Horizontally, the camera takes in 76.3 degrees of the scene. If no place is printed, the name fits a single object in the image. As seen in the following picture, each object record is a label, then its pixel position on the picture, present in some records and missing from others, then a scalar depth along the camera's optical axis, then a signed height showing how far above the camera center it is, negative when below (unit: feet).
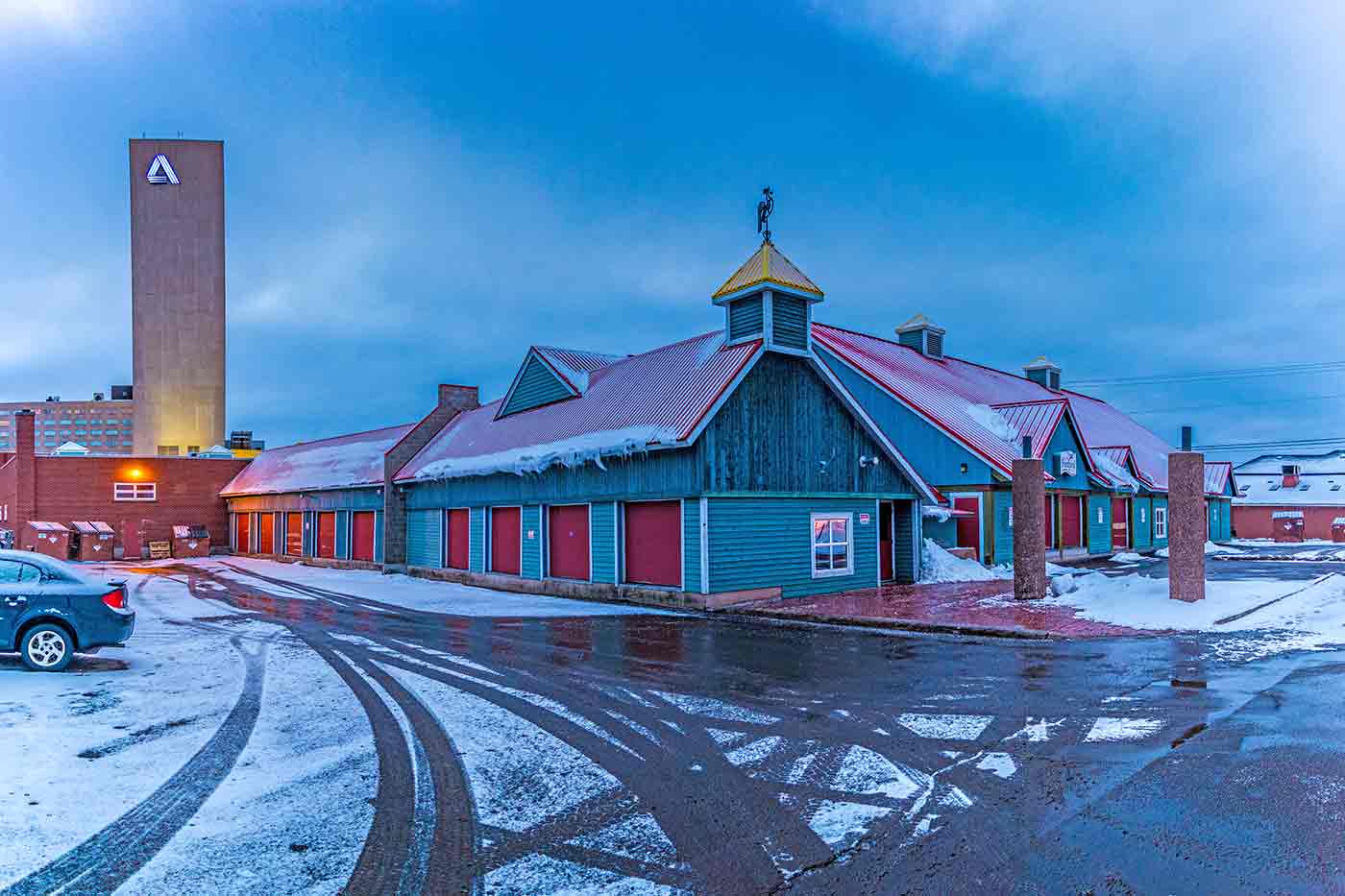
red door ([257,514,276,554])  145.89 -6.50
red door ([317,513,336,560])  127.03 -5.99
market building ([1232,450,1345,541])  193.88 -4.40
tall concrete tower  243.60 +57.31
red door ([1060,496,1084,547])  115.03 -4.89
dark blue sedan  37.73 -5.07
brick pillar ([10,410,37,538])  145.36 +3.35
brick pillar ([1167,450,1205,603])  54.75 -3.15
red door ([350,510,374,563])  116.67 -5.62
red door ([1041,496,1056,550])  111.04 -4.29
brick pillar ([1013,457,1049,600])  62.03 -3.22
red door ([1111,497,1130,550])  134.21 -6.04
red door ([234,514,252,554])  155.33 -6.62
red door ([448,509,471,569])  97.14 -5.09
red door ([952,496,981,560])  99.30 -4.54
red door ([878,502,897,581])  84.79 -5.56
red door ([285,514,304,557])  136.77 -6.26
